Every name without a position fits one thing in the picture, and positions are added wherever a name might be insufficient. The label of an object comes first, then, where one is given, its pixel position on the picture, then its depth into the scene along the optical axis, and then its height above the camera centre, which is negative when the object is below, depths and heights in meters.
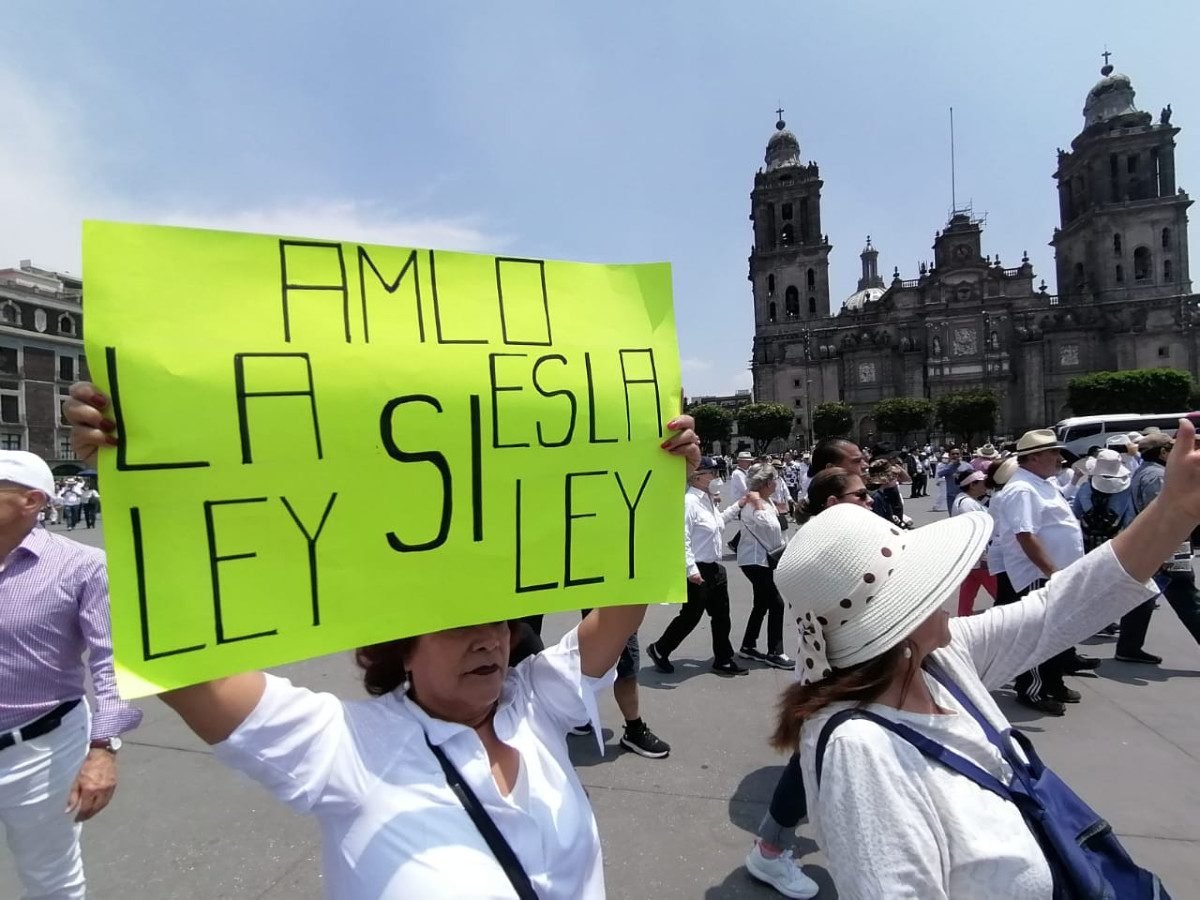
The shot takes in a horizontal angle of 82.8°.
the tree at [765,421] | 69.12 -0.79
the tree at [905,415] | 63.17 -0.89
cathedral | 67.50 +10.53
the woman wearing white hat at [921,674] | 1.27 -0.62
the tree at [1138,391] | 56.72 +0.04
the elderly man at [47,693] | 2.08 -0.76
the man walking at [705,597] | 5.42 -1.44
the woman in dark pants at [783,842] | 2.76 -1.79
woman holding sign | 1.25 -0.66
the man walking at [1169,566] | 5.38 -1.40
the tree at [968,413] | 61.62 -1.08
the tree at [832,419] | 67.25 -0.98
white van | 22.45 -1.18
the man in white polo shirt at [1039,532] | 4.61 -0.93
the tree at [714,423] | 71.06 -0.76
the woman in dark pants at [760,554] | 5.89 -1.23
